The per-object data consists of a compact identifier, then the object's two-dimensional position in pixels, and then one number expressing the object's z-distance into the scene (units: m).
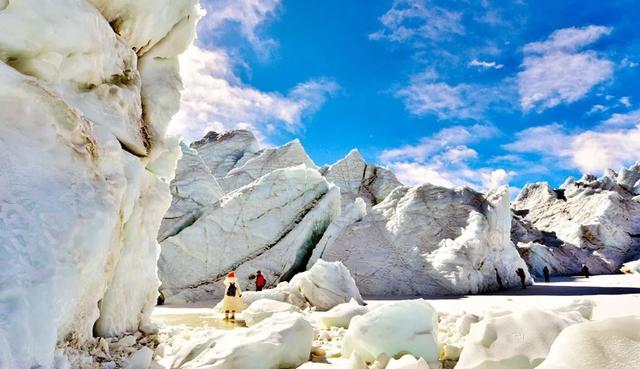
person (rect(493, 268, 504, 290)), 17.22
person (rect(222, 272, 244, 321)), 11.16
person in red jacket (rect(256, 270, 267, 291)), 16.02
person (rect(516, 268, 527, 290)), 17.54
